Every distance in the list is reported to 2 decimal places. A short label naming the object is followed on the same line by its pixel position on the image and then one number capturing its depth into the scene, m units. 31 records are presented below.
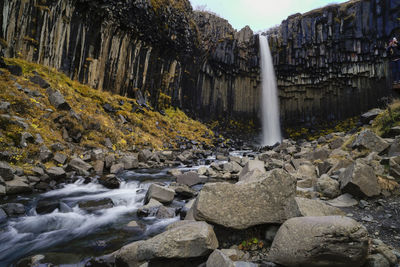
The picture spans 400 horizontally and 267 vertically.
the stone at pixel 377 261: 2.34
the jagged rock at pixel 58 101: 11.67
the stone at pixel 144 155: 12.40
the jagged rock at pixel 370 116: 13.86
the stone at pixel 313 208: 3.21
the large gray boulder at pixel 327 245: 2.29
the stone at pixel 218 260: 2.44
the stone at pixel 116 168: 9.73
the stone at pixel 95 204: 5.93
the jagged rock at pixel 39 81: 12.58
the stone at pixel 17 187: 6.06
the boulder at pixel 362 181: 4.43
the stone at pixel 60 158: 8.61
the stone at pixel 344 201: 4.38
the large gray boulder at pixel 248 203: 3.34
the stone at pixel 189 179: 8.62
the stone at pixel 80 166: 8.67
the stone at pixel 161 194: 6.14
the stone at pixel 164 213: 5.17
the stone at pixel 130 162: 10.74
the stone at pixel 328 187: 4.98
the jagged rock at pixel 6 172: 6.22
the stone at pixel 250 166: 7.86
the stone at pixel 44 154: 8.23
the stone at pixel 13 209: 5.04
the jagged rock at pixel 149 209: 5.37
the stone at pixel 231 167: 10.48
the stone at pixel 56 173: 7.62
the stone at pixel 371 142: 6.41
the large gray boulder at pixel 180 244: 2.76
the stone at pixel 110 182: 7.83
